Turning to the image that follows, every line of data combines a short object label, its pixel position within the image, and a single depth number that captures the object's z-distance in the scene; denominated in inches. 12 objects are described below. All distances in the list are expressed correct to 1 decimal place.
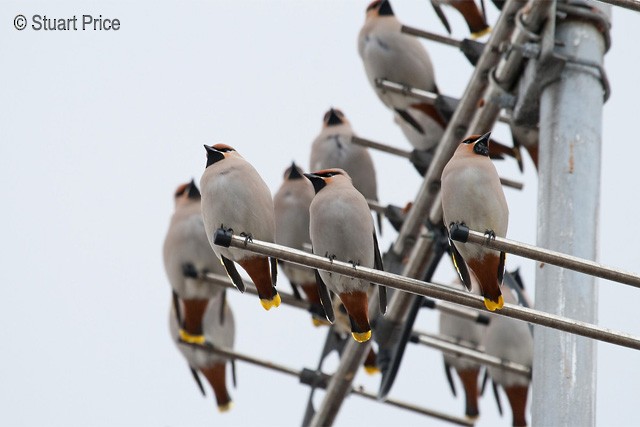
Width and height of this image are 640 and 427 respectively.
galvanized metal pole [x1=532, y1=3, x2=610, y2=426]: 421.7
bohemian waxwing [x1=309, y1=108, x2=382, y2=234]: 669.9
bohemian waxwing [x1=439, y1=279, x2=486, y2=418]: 693.9
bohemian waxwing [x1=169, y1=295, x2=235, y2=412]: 727.7
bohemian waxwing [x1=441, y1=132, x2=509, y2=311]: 410.9
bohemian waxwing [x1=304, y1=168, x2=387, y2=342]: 450.3
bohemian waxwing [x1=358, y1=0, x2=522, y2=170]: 663.8
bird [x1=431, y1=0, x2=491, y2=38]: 649.0
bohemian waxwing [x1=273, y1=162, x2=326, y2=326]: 621.3
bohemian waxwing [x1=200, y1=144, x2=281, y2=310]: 440.8
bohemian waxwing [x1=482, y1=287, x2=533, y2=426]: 652.1
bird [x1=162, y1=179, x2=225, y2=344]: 674.2
